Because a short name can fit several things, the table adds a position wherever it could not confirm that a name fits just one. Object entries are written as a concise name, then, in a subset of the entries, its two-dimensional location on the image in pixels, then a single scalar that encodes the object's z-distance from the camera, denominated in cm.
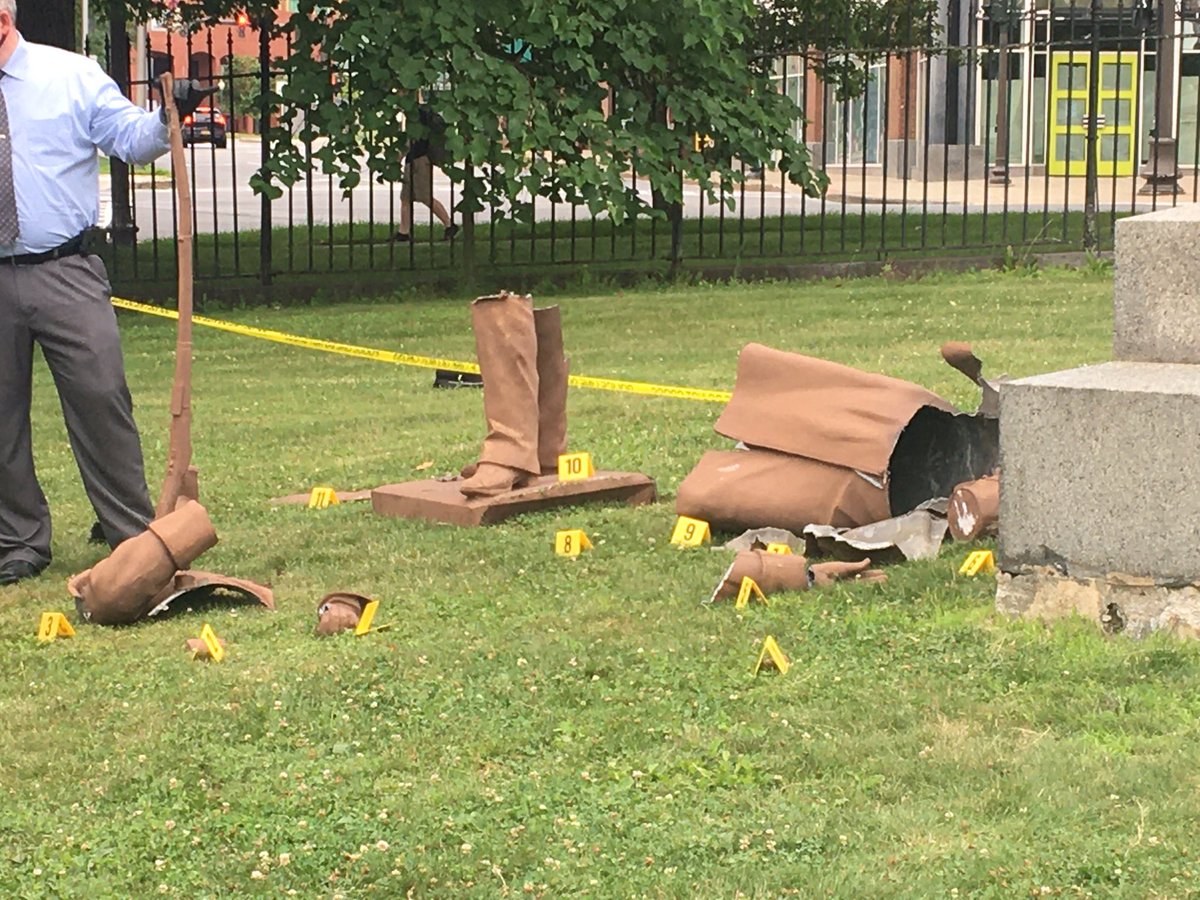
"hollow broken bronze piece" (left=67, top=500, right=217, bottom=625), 581
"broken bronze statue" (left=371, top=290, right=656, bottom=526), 709
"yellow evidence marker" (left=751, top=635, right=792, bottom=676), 495
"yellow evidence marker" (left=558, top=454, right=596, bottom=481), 736
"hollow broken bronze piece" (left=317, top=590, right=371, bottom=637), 559
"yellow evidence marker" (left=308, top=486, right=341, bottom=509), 769
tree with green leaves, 1388
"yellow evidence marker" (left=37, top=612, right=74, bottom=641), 579
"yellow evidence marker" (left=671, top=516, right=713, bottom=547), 659
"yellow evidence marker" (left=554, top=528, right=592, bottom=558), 651
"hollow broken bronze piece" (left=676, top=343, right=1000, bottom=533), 642
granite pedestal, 499
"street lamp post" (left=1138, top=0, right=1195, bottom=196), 2393
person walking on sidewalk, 1427
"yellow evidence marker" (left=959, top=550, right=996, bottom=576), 586
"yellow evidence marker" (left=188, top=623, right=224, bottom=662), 539
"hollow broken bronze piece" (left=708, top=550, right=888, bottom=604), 571
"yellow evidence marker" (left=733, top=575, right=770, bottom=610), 565
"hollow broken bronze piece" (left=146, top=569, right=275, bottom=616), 600
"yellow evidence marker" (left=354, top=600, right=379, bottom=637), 556
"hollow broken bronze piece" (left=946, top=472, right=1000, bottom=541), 619
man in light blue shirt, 645
